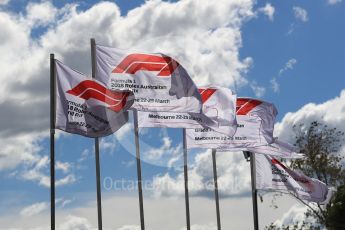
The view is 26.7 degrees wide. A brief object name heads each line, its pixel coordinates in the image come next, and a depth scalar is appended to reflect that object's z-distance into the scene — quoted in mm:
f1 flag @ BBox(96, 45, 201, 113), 26594
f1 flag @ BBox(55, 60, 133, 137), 22250
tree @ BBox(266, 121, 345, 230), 55519
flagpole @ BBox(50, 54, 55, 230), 21188
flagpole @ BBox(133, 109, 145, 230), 28891
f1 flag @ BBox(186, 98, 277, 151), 34375
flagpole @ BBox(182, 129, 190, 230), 34562
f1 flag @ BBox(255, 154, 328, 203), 37625
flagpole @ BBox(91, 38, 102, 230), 25453
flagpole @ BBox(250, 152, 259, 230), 39344
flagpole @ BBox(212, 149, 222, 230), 39781
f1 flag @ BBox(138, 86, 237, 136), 28328
